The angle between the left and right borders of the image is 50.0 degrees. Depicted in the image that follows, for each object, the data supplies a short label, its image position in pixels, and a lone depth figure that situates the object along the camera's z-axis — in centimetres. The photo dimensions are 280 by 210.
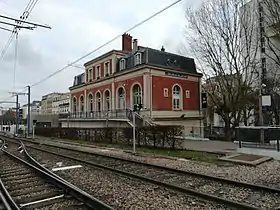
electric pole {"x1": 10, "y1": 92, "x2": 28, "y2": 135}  5400
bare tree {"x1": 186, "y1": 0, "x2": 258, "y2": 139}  2862
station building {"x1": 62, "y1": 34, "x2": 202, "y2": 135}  3478
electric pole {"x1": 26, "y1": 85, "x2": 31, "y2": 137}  4629
